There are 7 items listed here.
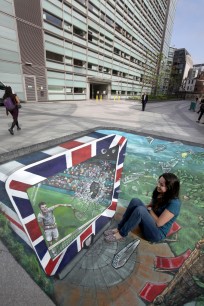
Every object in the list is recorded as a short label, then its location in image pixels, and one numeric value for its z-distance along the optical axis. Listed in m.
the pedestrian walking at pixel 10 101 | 6.41
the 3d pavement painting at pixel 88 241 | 1.62
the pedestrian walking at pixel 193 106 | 21.03
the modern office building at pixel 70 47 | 17.44
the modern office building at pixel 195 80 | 85.59
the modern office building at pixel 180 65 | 86.56
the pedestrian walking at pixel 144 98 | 16.84
